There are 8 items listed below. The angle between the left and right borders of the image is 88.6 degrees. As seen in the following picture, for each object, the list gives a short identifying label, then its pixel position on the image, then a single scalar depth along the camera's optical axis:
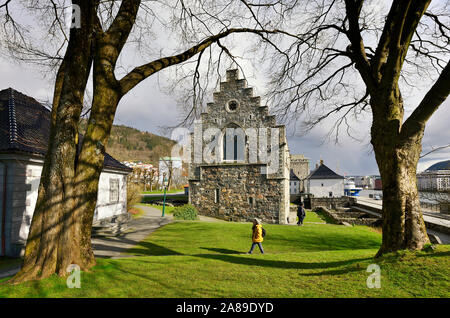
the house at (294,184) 67.06
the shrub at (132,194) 21.90
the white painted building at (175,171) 73.94
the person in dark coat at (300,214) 17.75
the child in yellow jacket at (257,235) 9.16
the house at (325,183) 49.94
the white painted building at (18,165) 8.59
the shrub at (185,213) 19.26
